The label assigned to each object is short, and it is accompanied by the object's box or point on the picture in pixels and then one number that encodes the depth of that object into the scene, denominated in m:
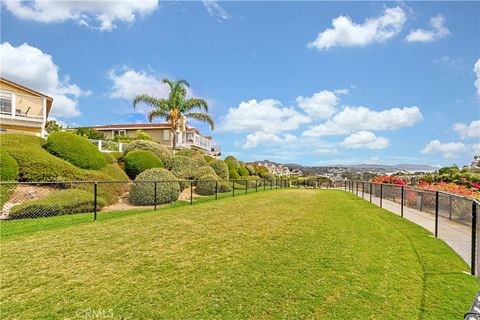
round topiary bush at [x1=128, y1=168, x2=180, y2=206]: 12.78
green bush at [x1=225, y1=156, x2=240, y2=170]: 30.66
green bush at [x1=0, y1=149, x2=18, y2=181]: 9.88
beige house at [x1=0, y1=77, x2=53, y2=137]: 21.28
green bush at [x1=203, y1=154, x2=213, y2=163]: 27.15
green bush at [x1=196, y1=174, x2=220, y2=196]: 19.25
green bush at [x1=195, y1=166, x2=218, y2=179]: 20.08
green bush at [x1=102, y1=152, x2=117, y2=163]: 15.87
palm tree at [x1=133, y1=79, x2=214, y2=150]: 28.42
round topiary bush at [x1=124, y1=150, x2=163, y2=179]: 16.33
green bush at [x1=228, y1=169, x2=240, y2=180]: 28.23
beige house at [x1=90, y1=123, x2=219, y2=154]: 39.47
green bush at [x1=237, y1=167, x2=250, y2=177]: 31.92
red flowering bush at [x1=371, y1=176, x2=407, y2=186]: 20.64
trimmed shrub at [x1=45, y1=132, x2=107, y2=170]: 12.64
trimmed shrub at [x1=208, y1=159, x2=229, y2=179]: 24.41
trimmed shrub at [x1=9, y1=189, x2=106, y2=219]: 8.88
